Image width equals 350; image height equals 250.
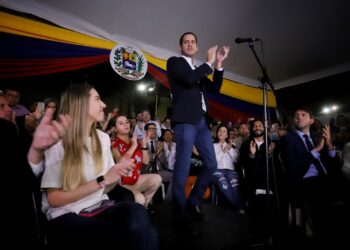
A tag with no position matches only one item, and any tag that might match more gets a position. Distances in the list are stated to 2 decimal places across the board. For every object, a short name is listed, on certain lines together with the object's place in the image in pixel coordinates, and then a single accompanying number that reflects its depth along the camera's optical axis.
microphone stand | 1.67
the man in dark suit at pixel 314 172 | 1.89
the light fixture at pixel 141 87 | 7.48
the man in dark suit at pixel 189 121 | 1.69
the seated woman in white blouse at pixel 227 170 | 2.63
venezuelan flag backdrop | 2.38
